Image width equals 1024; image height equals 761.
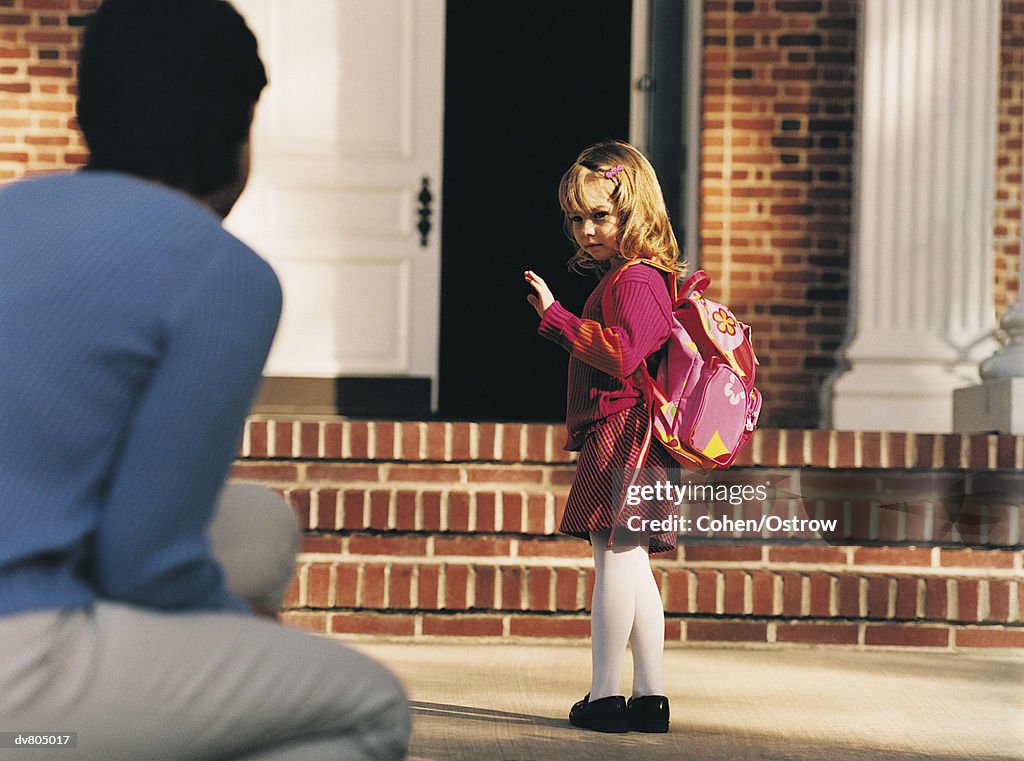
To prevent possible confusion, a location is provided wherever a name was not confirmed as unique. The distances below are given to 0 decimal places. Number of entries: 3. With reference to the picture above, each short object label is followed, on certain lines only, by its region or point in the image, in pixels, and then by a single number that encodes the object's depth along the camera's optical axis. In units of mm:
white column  11648
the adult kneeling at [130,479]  2477
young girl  6434
